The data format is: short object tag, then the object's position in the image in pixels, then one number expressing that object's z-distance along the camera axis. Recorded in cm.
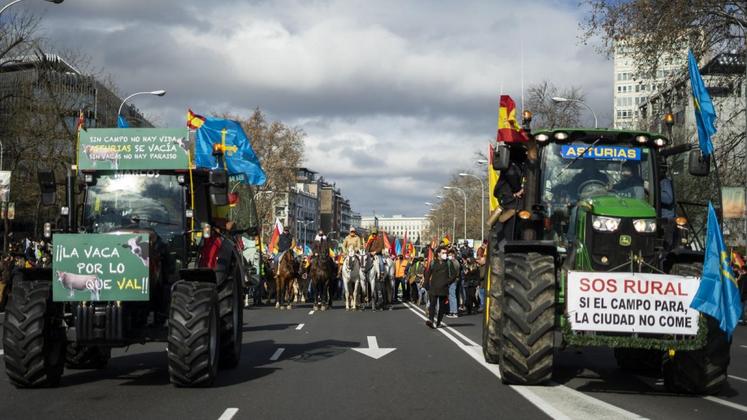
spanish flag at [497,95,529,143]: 1238
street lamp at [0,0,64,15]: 2475
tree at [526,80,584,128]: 5735
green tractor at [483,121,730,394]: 1059
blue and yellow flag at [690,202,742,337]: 1034
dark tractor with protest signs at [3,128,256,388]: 1083
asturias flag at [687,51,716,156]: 1148
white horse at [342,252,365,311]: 3164
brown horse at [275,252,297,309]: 3259
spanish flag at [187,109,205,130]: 1702
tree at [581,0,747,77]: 2878
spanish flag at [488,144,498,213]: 1596
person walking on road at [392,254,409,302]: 4184
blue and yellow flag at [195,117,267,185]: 1750
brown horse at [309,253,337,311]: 3159
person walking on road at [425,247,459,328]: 2198
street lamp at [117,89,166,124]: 3823
